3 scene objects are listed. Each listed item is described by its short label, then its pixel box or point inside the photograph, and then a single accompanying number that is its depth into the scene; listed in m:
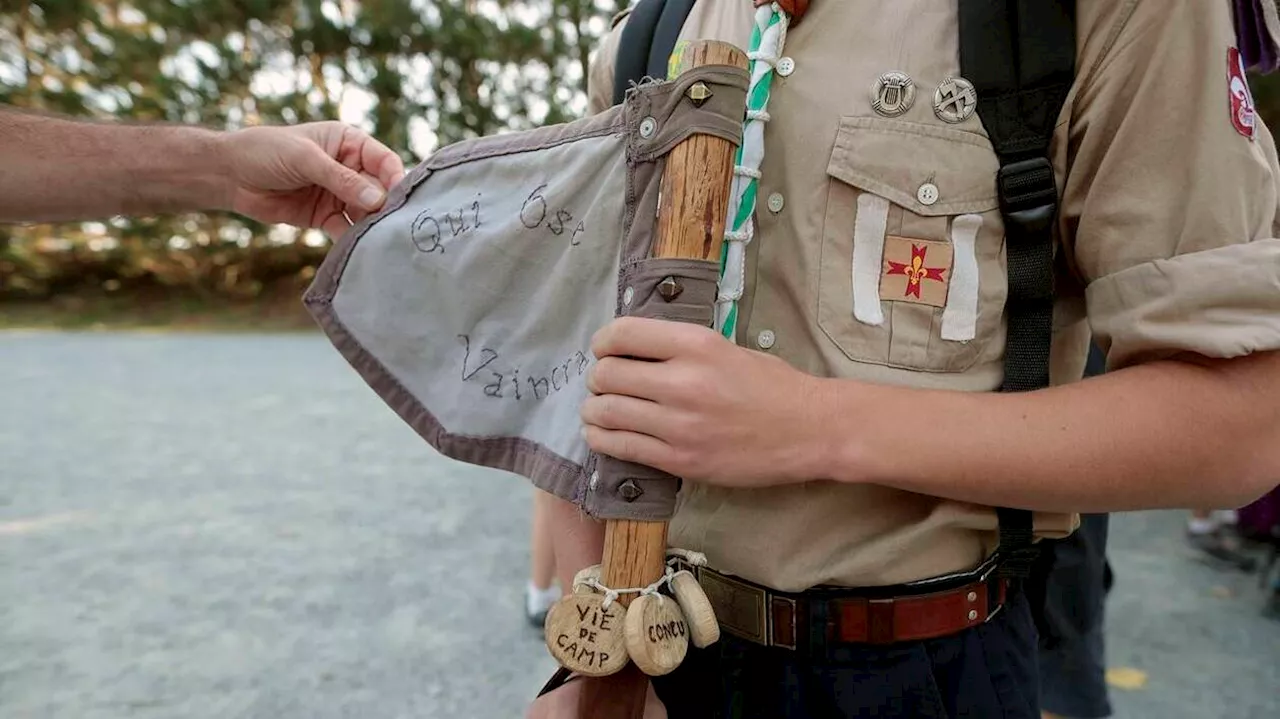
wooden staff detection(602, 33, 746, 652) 0.94
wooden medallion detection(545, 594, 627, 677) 0.92
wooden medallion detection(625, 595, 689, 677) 0.91
